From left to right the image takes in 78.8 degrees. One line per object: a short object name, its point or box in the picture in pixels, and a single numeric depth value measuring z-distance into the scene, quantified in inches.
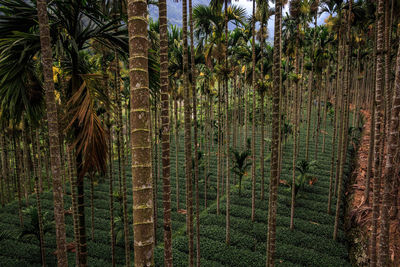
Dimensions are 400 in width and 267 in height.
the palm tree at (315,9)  502.8
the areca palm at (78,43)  152.0
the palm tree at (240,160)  546.8
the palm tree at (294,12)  430.9
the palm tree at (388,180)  152.3
